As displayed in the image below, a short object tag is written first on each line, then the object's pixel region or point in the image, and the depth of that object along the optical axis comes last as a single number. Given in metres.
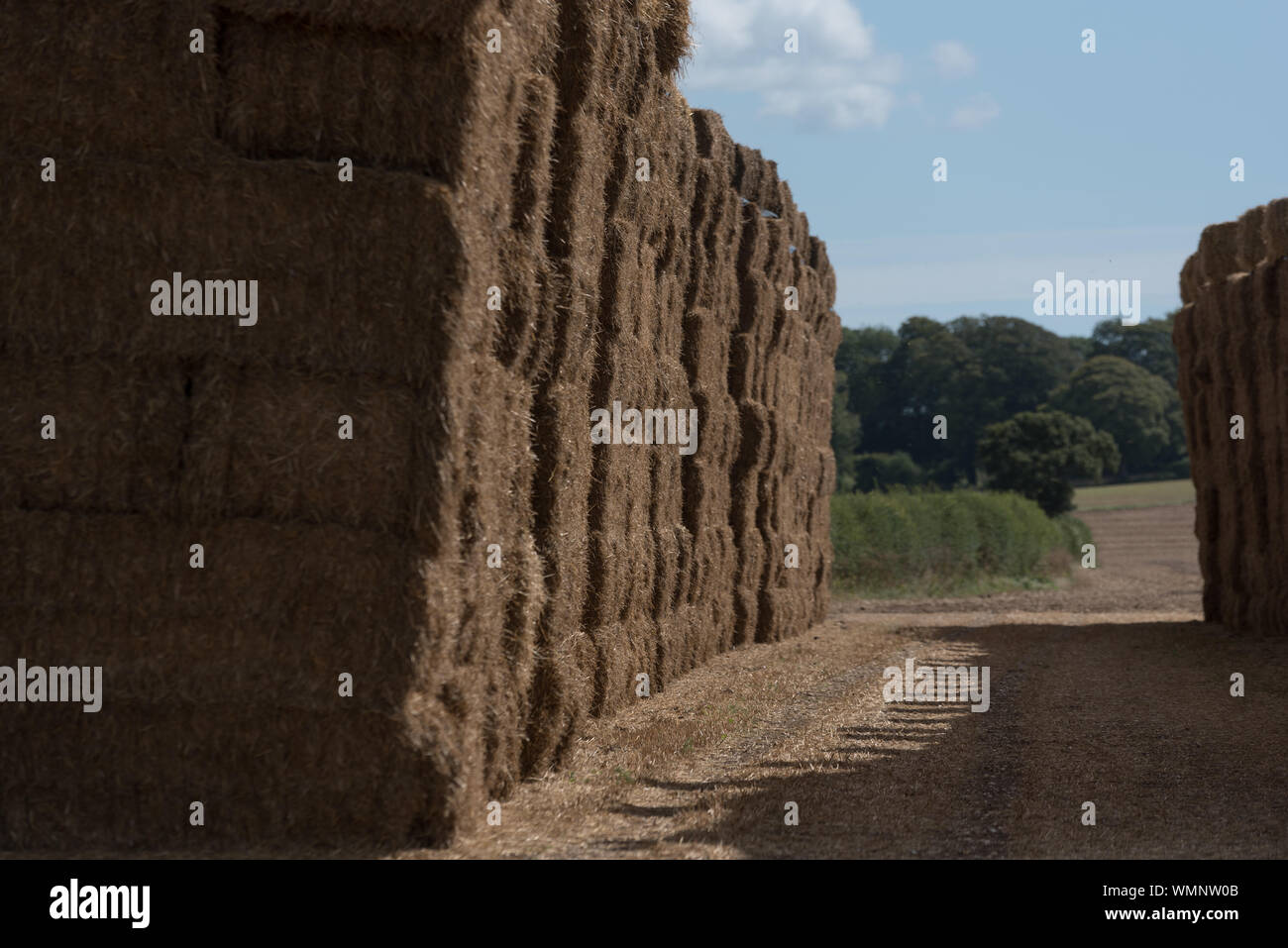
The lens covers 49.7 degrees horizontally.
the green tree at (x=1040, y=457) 50.66
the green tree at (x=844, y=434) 69.50
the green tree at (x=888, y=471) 70.87
